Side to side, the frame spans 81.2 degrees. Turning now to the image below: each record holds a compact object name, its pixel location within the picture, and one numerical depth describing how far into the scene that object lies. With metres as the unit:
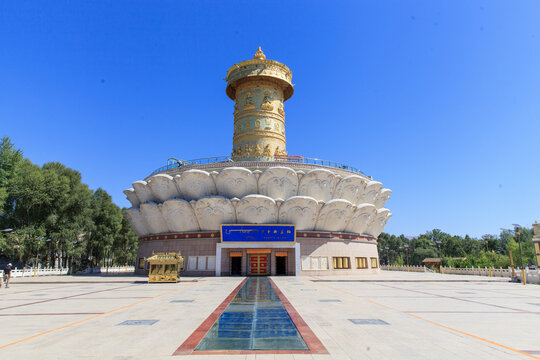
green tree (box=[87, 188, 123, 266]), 49.53
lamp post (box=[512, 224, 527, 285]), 24.04
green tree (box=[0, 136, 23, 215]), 36.22
